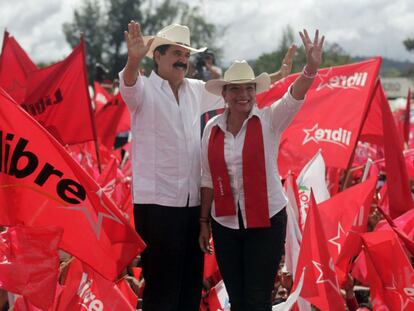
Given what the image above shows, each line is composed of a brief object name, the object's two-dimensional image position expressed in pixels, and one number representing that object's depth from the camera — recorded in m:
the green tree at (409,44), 54.47
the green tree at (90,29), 47.12
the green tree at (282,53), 46.72
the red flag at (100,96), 9.77
